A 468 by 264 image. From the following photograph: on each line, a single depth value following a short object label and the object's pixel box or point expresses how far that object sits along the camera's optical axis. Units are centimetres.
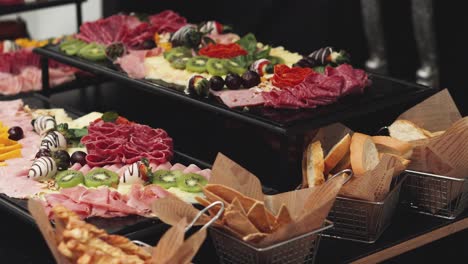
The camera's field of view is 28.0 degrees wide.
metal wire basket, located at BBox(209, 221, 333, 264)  244
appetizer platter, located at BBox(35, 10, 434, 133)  320
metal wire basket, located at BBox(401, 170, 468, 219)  292
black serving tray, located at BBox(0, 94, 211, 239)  266
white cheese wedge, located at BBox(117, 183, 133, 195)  288
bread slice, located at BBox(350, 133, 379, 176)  284
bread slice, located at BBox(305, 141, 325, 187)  282
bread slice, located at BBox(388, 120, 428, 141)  310
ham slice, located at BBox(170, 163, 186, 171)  306
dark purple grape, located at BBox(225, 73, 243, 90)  344
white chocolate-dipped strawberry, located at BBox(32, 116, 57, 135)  344
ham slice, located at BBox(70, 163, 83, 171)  308
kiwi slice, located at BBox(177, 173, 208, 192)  289
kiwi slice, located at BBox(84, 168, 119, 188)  292
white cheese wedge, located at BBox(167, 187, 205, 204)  283
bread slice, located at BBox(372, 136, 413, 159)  296
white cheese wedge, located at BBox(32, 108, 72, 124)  364
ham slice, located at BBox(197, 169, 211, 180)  302
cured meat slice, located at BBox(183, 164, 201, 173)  304
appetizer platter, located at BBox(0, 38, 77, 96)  423
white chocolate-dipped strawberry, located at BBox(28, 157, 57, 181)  299
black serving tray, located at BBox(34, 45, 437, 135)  305
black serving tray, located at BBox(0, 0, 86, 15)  469
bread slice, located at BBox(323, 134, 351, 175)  288
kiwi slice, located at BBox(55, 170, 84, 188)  293
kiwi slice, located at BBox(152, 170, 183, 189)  293
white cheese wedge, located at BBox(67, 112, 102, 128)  353
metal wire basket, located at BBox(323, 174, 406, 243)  275
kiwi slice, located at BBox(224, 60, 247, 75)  370
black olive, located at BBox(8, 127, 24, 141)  341
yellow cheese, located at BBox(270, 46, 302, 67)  387
